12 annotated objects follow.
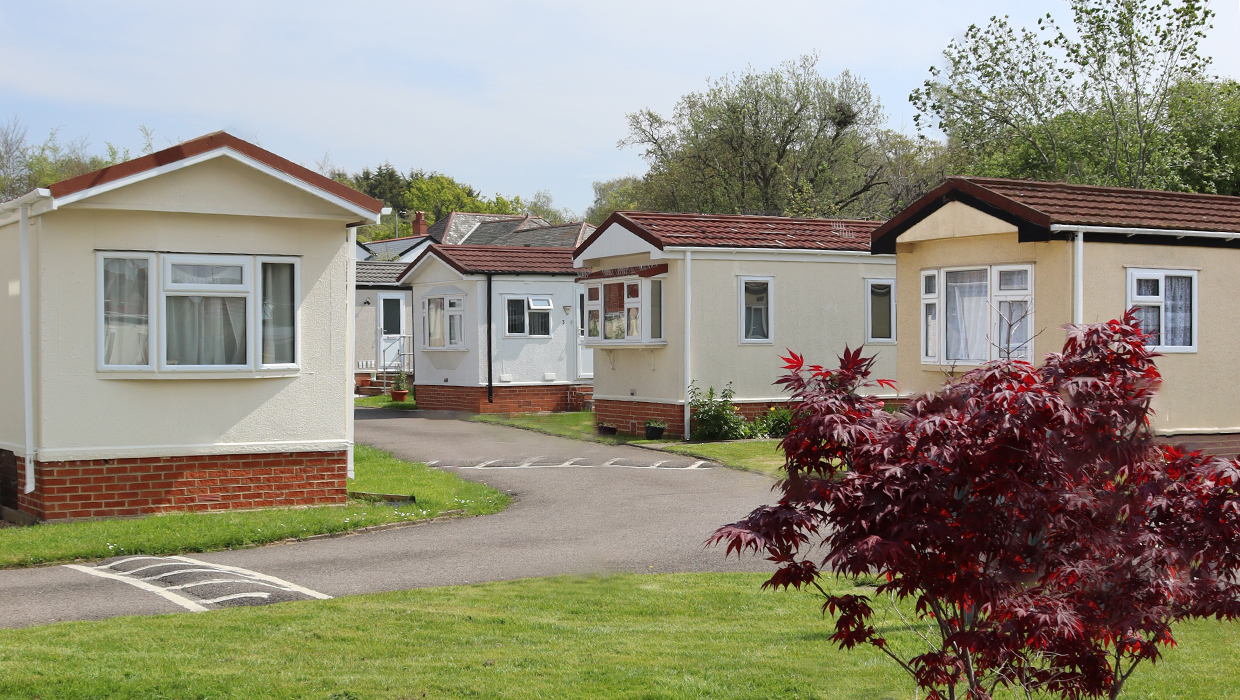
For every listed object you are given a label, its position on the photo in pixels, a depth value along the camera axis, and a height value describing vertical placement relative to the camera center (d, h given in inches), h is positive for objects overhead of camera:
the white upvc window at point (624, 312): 784.3 +28.9
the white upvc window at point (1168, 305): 587.2 +23.7
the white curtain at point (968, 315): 610.5 +19.5
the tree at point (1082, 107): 1105.4 +257.6
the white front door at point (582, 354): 1023.6 -1.4
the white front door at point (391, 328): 1323.8 +29.6
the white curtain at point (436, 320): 1047.0 +30.6
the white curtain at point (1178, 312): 593.0 +20.1
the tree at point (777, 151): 1642.5 +291.4
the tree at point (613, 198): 1875.2 +376.8
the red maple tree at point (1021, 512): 165.3 -24.0
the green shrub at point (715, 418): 744.3 -42.9
